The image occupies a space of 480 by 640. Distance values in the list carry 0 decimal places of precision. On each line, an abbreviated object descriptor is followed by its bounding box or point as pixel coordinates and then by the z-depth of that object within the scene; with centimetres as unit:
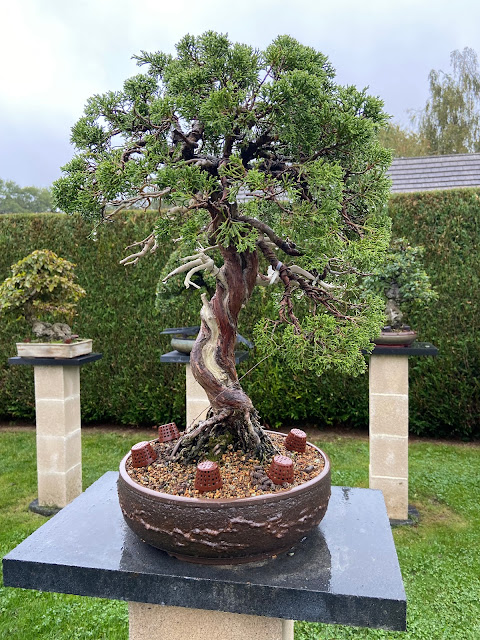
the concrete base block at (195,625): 116
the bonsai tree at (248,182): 116
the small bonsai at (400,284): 329
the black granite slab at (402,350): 312
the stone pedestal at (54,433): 357
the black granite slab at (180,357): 305
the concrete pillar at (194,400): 333
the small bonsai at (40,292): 351
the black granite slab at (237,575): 98
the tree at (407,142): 1326
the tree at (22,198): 2173
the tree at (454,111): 1335
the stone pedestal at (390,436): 334
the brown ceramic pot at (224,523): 107
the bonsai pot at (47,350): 346
